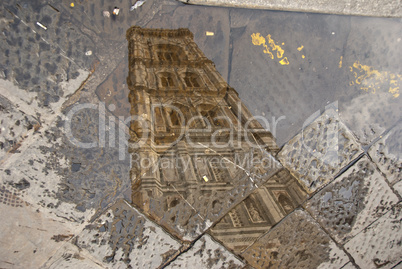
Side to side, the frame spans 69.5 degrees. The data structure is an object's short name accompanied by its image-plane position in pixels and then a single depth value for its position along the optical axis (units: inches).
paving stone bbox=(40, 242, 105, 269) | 82.6
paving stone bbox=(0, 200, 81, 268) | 76.5
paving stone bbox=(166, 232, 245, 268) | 92.9
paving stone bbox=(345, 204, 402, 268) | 116.5
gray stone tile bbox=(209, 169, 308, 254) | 92.2
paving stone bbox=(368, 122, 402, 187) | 108.5
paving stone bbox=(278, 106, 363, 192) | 102.4
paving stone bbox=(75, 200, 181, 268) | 83.4
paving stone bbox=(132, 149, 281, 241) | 85.7
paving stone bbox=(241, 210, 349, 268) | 102.5
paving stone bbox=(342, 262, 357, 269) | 118.5
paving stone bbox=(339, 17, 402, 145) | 106.8
